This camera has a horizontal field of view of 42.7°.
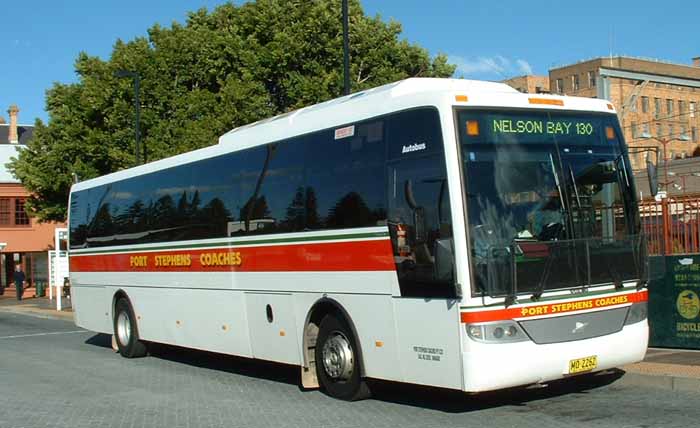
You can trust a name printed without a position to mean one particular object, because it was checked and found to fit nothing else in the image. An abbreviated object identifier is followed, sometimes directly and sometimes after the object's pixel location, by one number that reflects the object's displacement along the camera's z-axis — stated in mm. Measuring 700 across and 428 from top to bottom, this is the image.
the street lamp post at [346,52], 19594
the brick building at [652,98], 91250
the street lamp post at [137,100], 30969
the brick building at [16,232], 56000
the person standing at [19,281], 46250
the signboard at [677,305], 12656
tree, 33281
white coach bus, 8938
